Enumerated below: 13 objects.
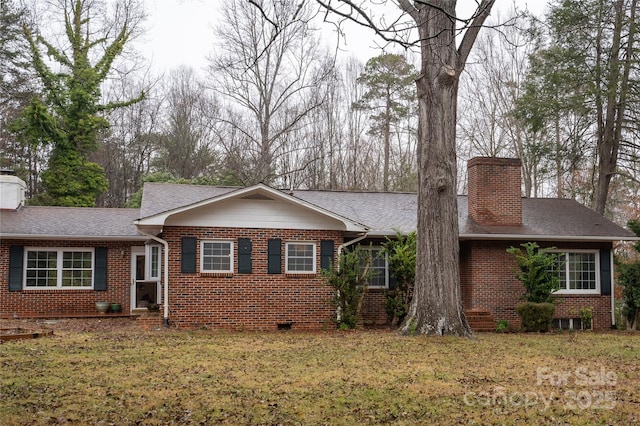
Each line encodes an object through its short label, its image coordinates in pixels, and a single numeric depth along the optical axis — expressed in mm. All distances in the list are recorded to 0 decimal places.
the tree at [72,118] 28422
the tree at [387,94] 33219
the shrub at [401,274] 16984
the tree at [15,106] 18877
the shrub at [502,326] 17875
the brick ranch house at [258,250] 16125
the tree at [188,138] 34750
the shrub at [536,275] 17672
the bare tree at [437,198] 14477
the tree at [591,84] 21594
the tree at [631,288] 18953
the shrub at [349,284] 16391
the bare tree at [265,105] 28297
